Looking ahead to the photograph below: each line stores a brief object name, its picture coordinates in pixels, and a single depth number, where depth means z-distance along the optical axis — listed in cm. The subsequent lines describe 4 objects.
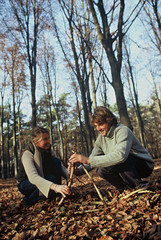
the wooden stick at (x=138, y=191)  191
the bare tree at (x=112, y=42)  449
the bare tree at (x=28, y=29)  827
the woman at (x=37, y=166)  227
